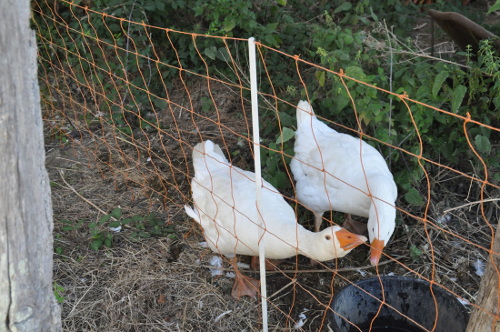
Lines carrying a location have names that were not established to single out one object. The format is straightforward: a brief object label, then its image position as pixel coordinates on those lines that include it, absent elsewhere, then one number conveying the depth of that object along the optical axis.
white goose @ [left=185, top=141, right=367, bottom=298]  2.91
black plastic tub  2.53
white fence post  2.38
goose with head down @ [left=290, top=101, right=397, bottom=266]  2.90
